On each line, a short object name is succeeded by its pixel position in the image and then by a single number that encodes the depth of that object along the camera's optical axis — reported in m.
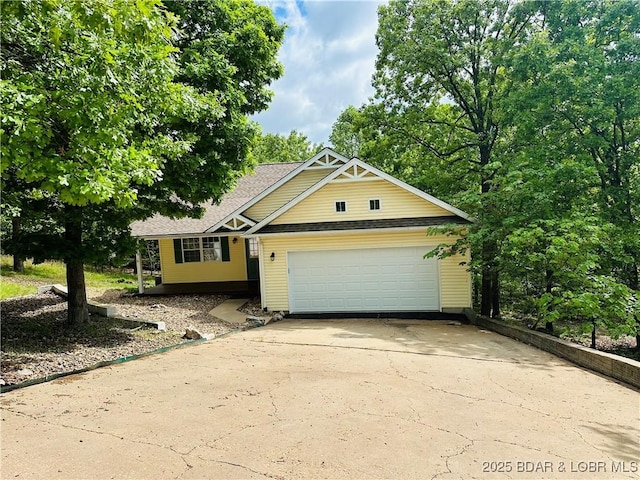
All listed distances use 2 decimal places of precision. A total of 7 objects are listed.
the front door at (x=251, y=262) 17.31
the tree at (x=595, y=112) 9.67
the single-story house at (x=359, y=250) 12.46
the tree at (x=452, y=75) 13.39
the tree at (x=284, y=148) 40.49
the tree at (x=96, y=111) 4.21
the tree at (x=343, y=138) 43.56
